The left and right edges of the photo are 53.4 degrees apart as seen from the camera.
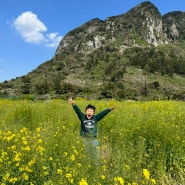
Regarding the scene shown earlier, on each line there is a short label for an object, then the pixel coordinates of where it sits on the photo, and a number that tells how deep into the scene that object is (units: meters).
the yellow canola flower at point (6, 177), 2.48
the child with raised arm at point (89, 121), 4.16
